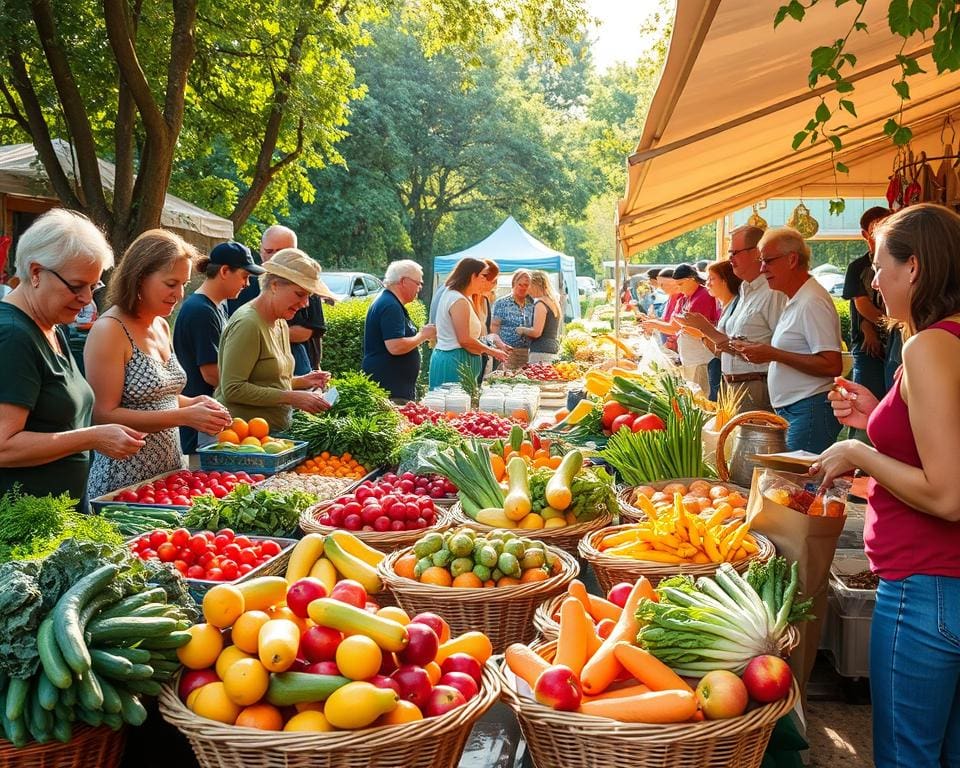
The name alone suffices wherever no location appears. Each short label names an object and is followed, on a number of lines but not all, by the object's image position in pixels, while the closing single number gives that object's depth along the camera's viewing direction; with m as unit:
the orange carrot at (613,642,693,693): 1.89
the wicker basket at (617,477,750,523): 3.28
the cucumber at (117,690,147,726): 1.71
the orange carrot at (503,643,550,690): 1.92
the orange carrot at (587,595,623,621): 2.34
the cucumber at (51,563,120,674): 1.62
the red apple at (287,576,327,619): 1.94
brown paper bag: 2.70
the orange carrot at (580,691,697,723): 1.78
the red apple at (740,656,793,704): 1.85
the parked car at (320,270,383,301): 22.86
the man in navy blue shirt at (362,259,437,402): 6.79
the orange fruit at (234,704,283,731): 1.70
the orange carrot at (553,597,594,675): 2.03
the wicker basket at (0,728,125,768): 1.67
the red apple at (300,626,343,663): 1.79
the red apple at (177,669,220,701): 1.81
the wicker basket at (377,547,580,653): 2.49
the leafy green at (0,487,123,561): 2.26
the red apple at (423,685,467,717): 1.77
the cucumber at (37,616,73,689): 1.60
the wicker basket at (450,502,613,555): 3.07
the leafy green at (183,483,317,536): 3.19
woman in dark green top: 2.77
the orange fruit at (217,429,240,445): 4.36
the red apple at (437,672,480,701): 1.84
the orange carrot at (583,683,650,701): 1.89
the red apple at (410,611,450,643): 1.95
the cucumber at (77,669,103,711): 1.62
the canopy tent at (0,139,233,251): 10.33
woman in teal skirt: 7.57
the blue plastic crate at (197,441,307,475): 4.23
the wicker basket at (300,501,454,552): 3.03
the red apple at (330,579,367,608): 1.99
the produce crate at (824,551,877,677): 3.53
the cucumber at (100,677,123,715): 1.68
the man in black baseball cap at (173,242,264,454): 4.98
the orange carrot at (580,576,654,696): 1.92
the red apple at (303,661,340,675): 1.75
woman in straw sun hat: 4.71
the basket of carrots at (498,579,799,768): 1.75
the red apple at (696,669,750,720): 1.81
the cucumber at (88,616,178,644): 1.73
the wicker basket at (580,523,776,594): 2.65
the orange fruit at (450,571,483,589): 2.55
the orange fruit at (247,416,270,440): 4.54
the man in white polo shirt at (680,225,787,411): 5.91
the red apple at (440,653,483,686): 1.92
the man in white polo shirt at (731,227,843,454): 5.01
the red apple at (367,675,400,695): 1.72
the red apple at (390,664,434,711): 1.76
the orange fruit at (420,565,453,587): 2.56
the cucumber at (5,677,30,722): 1.61
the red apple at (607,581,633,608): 2.43
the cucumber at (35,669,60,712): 1.61
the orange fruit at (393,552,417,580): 2.65
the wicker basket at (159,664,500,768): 1.63
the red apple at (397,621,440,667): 1.84
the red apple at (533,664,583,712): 1.80
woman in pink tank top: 2.16
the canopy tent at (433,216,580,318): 20.04
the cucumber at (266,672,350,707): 1.71
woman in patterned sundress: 3.66
